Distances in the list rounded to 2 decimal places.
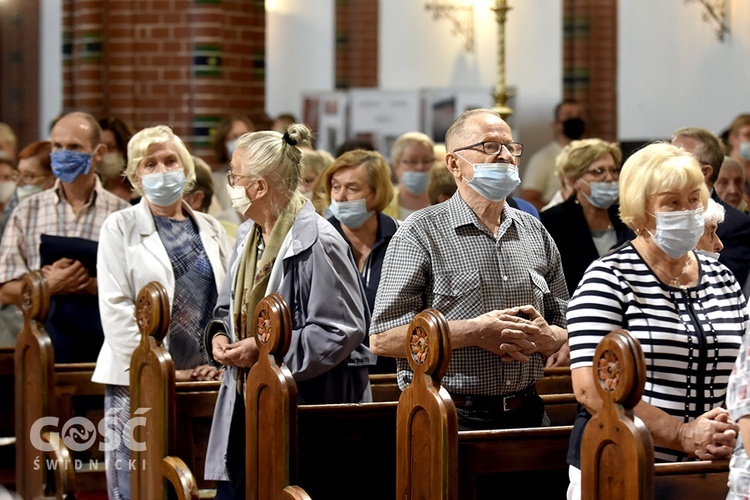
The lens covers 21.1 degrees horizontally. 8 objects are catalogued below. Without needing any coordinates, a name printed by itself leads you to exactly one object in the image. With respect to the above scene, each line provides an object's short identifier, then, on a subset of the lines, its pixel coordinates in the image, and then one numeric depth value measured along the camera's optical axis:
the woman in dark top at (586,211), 9.41
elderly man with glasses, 6.35
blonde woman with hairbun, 6.87
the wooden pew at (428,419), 5.62
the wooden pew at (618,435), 4.78
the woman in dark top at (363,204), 8.94
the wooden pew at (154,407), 7.36
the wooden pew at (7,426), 10.17
